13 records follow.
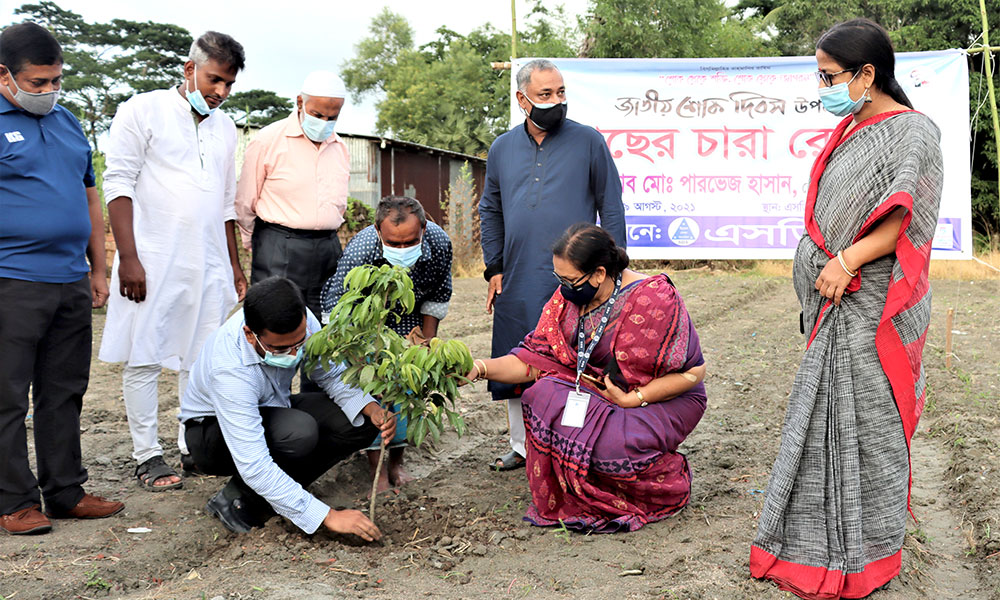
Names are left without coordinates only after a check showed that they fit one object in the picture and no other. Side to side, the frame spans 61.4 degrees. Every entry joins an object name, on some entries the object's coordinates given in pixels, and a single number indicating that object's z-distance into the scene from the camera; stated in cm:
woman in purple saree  345
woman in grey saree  279
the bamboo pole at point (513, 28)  933
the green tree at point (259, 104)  3522
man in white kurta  397
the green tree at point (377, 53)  4053
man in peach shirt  429
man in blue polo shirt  335
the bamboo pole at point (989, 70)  869
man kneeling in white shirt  318
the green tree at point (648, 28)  1789
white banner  966
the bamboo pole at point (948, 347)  604
